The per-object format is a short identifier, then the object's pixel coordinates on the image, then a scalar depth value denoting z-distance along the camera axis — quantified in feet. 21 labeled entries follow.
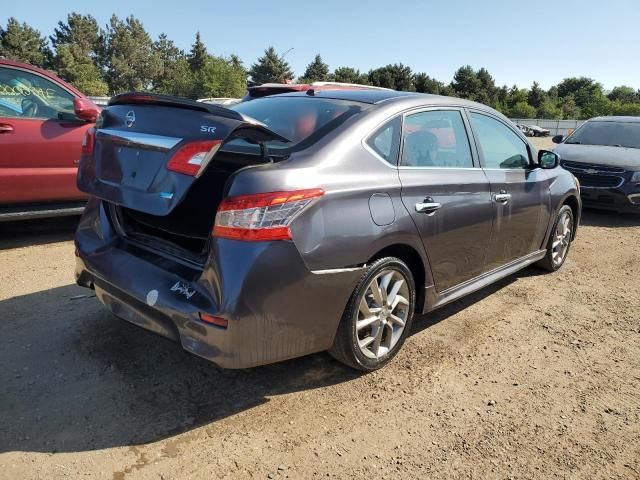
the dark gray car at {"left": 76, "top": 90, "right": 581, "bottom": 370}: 8.05
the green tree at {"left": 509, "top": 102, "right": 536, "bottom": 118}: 252.21
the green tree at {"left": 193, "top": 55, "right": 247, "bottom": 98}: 219.20
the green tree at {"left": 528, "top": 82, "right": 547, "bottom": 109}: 291.38
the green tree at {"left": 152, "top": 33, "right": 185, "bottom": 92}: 291.99
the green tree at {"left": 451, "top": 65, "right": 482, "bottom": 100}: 272.92
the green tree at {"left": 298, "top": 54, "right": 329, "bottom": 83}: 283.59
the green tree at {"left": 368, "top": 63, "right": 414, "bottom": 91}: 255.09
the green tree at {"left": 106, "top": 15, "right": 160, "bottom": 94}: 322.55
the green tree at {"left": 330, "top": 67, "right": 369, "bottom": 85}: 255.50
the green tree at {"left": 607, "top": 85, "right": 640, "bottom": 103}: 336.70
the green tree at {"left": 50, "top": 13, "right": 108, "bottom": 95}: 247.62
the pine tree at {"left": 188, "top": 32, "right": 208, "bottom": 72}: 335.47
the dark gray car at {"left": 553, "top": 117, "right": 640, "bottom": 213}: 25.71
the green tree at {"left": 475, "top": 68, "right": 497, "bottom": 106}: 276.29
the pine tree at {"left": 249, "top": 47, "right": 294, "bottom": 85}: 274.77
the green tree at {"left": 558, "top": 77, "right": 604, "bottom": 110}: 326.24
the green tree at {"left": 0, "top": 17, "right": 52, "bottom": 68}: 254.06
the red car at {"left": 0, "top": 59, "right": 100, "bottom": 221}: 16.53
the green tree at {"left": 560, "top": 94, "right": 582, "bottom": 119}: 272.72
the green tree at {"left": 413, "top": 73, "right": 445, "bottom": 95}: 250.16
